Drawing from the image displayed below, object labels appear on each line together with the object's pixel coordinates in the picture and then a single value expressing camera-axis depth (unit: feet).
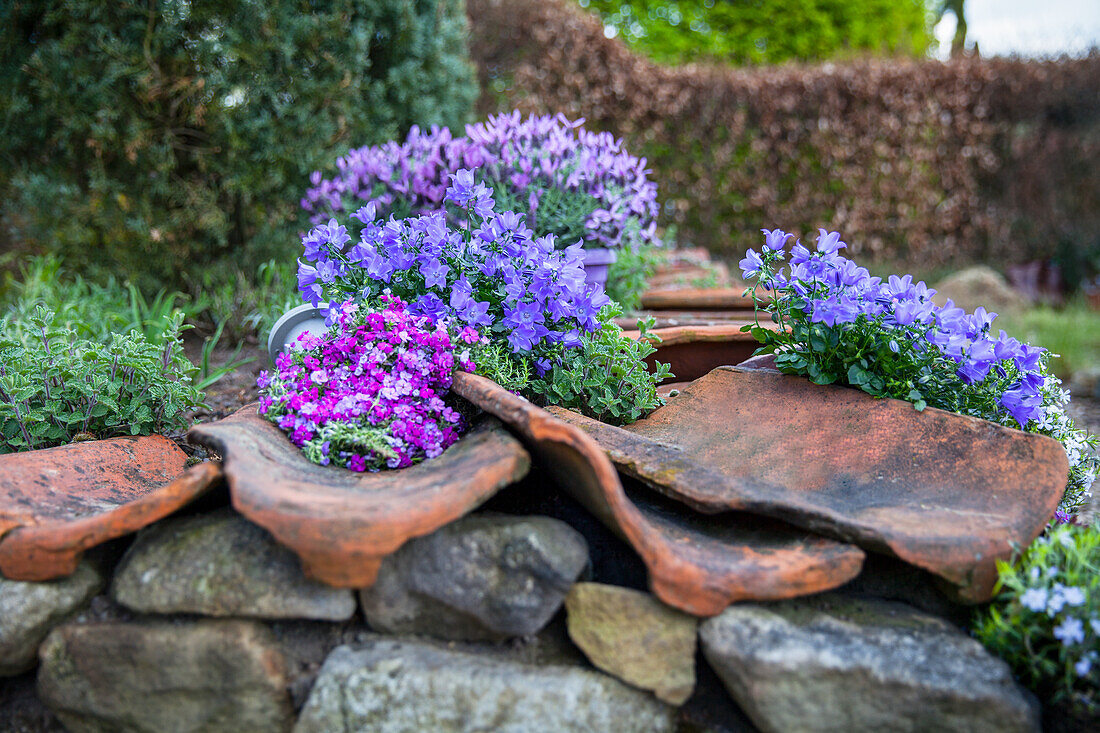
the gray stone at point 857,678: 3.99
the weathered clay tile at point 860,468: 4.52
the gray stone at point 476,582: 4.39
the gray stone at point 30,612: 4.43
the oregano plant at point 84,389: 6.32
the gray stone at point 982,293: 23.31
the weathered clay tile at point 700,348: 7.27
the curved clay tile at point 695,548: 4.19
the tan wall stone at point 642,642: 4.29
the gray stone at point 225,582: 4.32
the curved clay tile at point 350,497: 3.95
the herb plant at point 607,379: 6.17
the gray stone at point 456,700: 4.17
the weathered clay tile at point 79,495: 4.37
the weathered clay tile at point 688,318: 8.68
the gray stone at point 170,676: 4.29
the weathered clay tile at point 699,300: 10.66
